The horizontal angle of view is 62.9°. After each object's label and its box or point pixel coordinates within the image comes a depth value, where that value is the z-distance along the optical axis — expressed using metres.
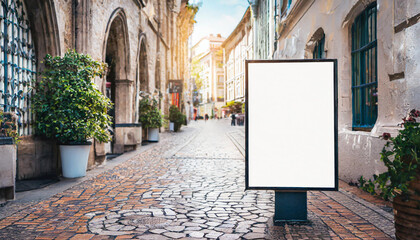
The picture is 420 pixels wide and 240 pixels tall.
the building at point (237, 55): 41.06
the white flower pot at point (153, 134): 14.43
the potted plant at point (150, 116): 13.84
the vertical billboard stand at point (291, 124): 3.45
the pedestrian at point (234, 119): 35.17
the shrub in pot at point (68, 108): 6.26
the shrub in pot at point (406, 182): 2.65
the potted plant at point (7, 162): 4.50
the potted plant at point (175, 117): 23.50
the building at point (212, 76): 77.56
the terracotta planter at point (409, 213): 2.65
